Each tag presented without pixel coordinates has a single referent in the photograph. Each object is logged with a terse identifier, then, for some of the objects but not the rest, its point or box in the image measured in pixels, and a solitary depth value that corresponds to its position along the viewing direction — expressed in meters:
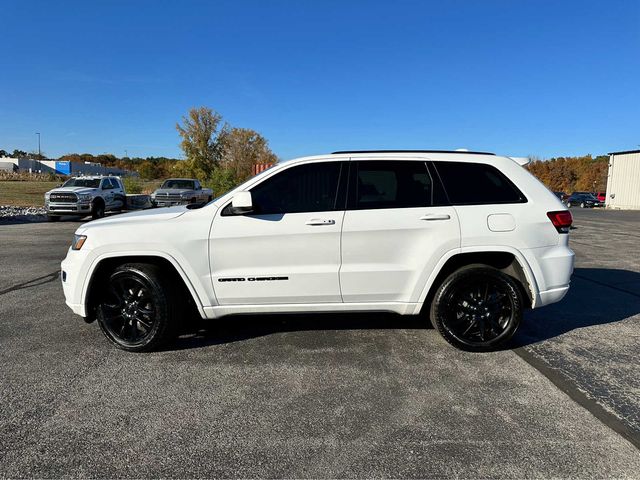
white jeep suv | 3.92
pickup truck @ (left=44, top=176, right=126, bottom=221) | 17.20
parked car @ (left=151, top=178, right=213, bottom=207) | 20.58
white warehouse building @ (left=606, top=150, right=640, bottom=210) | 44.22
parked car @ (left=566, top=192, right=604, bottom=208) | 45.19
